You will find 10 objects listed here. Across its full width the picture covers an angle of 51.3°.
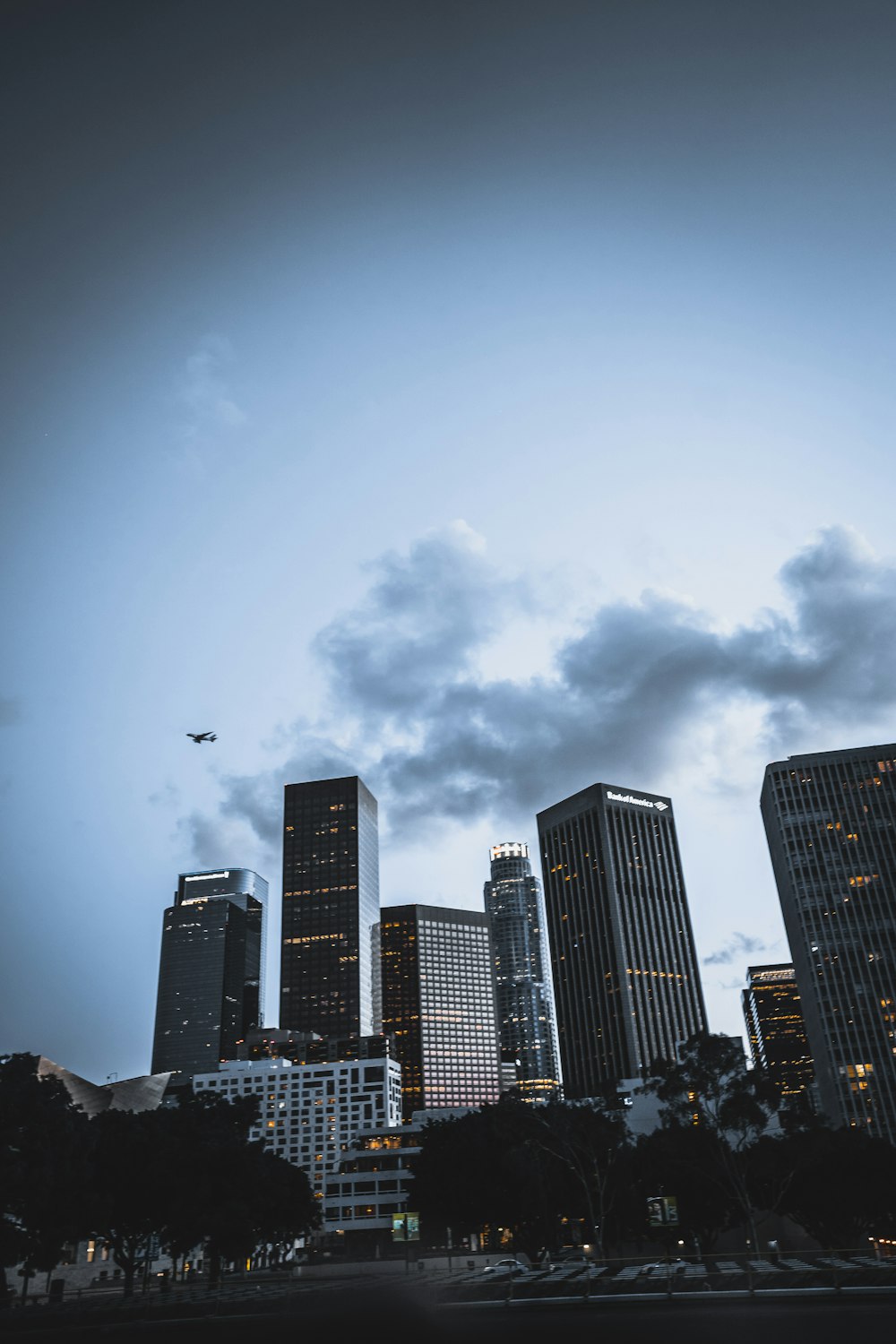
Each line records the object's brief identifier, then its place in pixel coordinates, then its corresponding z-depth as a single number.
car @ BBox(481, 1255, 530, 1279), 52.97
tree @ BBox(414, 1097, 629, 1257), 73.62
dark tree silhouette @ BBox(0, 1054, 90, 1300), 52.19
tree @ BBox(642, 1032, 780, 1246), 67.38
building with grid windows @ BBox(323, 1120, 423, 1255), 150.75
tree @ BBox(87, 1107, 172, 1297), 65.31
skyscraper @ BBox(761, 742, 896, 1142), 156.62
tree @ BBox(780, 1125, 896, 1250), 80.38
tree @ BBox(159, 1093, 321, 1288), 65.50
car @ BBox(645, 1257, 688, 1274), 46.50
